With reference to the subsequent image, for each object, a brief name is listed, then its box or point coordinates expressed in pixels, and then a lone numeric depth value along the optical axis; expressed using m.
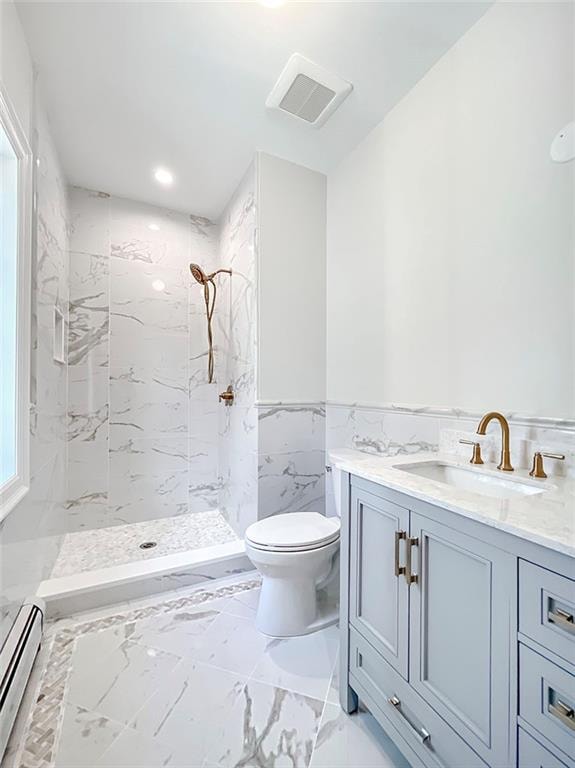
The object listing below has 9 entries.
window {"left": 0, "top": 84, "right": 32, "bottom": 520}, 1.31
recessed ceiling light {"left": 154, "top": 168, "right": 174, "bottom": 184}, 2.28
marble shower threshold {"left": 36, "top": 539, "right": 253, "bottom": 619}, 1.69
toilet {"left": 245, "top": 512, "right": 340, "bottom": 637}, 1.51
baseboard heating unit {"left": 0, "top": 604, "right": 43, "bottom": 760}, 1.05
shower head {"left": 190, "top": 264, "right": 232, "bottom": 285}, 2.59
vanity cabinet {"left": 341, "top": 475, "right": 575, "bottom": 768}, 0.63
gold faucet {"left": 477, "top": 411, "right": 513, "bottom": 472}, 1.12
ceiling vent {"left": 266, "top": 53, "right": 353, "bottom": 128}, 1.49
